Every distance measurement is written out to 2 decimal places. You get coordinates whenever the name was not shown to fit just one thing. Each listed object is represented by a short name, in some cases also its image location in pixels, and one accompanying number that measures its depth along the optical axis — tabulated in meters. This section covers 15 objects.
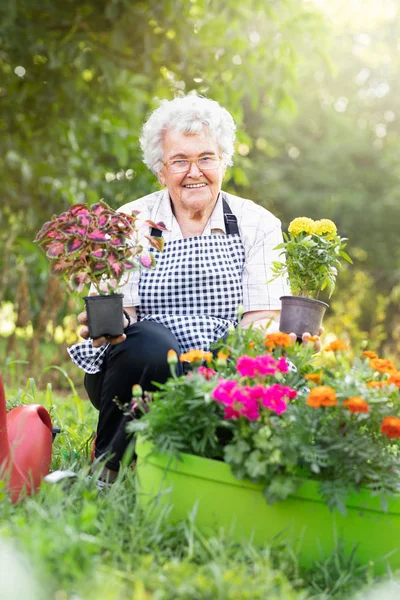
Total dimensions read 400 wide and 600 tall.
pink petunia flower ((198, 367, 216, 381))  2.26
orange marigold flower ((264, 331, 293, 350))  2.27
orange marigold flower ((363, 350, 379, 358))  2.28
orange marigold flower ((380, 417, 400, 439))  2.13
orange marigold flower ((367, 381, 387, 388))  2.18
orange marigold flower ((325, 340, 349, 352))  2.26
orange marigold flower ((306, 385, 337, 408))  2.12
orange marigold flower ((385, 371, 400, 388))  2.19
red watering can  2.36
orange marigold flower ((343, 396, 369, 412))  2.11
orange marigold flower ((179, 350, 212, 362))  2.25
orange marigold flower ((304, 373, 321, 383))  2.23
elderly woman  2.69
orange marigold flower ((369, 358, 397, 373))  2.20
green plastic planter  2.20
